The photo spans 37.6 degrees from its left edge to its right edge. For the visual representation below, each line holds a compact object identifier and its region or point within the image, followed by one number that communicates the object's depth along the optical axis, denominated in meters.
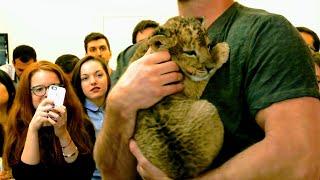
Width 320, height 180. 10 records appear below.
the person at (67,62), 4.05
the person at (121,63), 1.36
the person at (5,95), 3.50
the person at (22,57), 5.14
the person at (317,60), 2.34
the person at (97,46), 4.65
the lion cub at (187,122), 1.07
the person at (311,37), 3.78
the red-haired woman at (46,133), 2.43
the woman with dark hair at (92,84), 3.25
